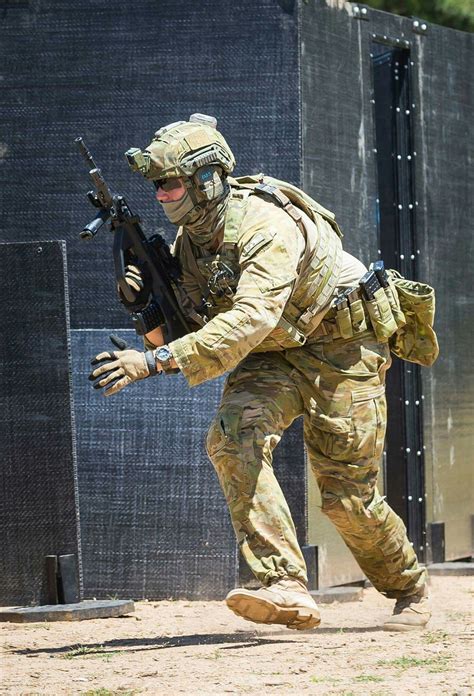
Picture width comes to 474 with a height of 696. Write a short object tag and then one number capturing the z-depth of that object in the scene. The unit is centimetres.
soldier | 955
